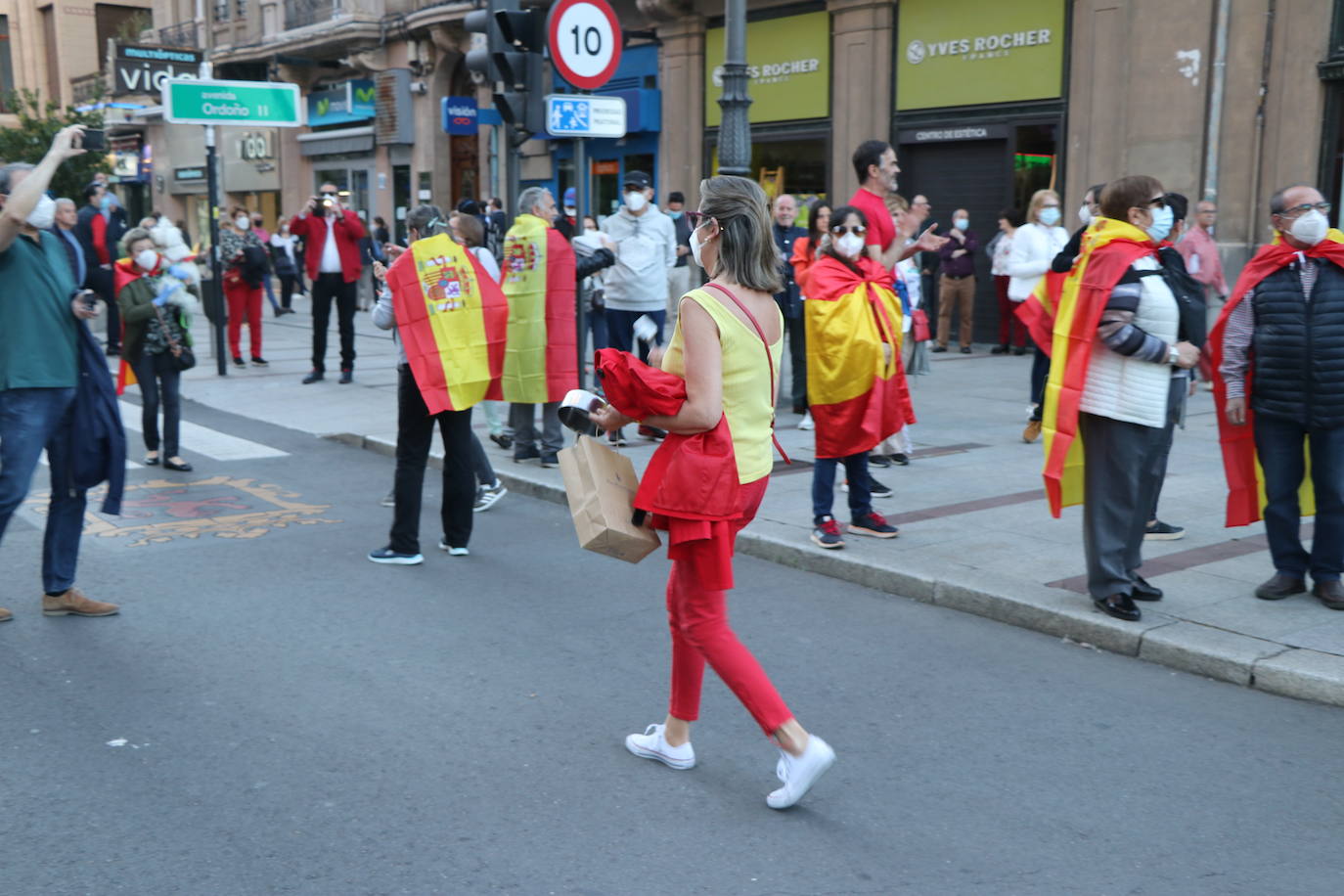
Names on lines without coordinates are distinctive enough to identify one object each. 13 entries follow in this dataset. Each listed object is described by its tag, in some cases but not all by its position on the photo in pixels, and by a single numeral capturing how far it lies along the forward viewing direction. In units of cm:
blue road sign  890
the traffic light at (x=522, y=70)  891
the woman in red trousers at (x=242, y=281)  1546
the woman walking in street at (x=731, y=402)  366
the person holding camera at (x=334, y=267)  1380
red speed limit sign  889
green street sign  1422
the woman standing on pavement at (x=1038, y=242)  1102
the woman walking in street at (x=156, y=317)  900
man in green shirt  529
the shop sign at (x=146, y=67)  1568
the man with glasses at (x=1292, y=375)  540
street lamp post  924
